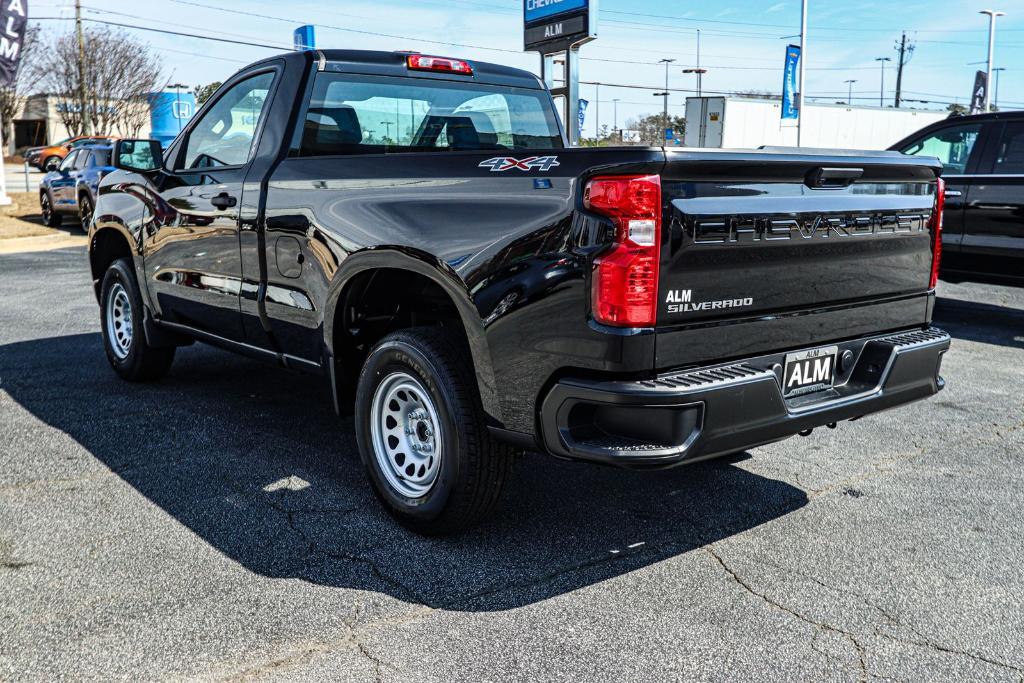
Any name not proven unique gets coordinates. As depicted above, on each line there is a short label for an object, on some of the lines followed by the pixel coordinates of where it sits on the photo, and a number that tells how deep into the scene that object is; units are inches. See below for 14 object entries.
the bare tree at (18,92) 1918.1
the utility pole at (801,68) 1323.8
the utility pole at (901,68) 3078.2
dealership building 2218.3
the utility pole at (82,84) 1877.7
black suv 316.5
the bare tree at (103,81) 2037.4
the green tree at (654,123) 2138.8
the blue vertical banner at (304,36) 593.6
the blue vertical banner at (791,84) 1289.6
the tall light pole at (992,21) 1685.5
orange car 1565.0
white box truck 1204.5
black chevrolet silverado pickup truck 113.1
